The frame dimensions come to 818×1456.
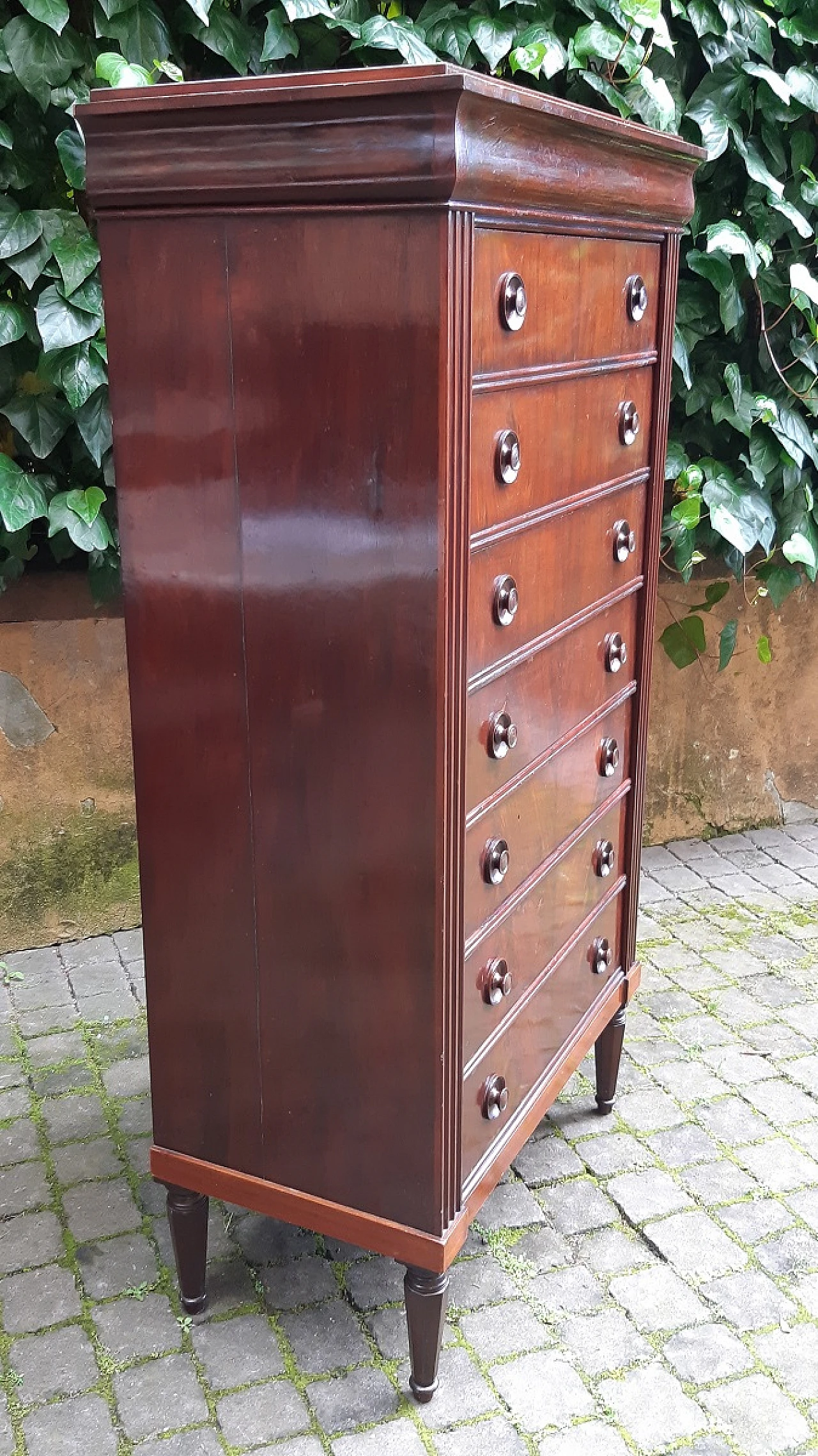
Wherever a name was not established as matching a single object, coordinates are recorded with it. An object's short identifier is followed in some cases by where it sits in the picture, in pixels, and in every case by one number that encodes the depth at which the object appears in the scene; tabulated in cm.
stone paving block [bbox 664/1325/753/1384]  221
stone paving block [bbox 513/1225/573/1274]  246
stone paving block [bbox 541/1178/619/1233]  258
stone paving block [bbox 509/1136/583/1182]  273
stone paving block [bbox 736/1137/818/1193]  272
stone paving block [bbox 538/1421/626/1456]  204
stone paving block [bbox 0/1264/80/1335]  231
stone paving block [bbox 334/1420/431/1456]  205
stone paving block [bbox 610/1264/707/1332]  232
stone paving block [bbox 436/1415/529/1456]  205
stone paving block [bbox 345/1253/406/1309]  236
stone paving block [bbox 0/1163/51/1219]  264
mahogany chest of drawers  165
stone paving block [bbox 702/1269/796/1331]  233
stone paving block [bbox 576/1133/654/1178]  276
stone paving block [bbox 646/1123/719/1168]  279
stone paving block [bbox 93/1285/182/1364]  225
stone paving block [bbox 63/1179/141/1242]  257
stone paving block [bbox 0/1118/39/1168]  279
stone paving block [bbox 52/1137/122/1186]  273
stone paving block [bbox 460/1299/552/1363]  225
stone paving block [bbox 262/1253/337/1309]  237
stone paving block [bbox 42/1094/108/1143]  287
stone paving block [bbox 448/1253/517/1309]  237
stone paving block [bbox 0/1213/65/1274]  247
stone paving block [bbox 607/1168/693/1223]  262
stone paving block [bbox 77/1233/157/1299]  241
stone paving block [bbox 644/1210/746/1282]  246
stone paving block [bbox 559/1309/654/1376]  222
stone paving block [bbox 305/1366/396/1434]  211
